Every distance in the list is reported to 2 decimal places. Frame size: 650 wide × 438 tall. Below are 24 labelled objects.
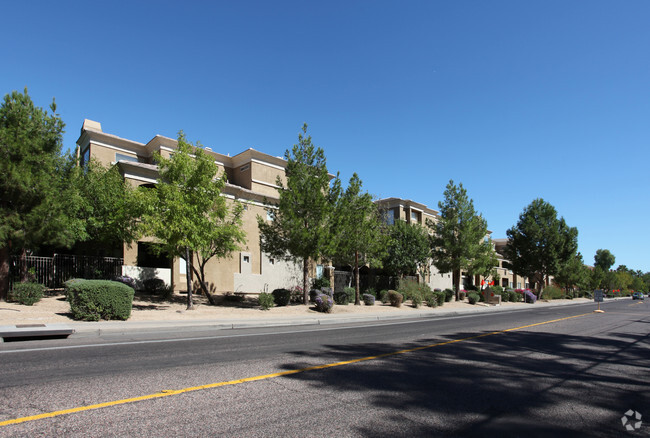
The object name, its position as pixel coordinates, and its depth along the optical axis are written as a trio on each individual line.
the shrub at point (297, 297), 23.88
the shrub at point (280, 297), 21.50
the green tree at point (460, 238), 33.81
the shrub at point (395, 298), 26.32
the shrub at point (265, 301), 19.05
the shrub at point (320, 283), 28.30
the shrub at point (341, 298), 25.05
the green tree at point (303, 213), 20.27
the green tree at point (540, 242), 47.44
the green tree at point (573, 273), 50.55
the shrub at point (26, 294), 14.80
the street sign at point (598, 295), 27.59
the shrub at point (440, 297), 29.23
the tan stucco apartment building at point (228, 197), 24.67
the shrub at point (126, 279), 20.62
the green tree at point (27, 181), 14.81
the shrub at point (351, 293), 26.26
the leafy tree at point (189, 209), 16.59
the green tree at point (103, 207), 20.27
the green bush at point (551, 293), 50.50
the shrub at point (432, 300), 28.47
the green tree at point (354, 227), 21.28
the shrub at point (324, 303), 20.09
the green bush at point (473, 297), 33.69
